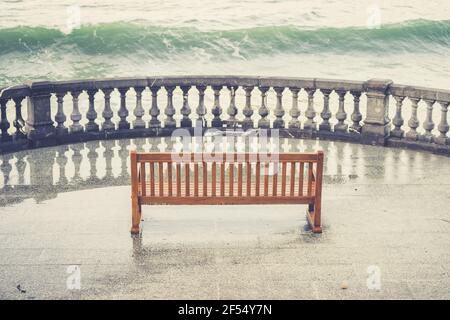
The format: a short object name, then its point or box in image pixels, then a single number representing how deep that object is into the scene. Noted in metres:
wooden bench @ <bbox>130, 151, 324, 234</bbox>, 10.96
